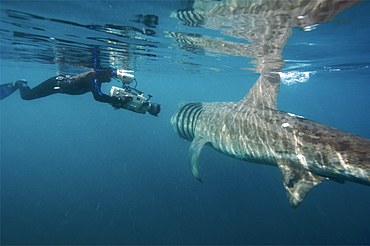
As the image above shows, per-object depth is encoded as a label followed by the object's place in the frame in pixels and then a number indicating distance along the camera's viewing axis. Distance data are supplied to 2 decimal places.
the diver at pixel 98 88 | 6.48
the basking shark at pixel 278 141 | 3.73
